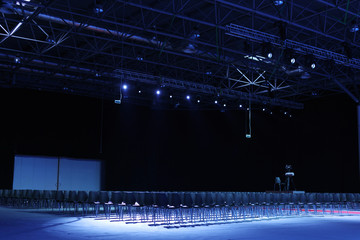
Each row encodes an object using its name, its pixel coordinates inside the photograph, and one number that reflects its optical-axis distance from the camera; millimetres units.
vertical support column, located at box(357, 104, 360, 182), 19252
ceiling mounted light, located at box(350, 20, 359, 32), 12775
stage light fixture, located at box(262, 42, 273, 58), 13219
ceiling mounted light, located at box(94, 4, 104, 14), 11633
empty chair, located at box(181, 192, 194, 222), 11273
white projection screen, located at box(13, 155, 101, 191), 20984
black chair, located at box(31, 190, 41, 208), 15970
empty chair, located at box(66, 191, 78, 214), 13990
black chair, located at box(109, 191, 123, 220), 12540
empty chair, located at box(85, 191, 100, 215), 13380
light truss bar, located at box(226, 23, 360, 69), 13102
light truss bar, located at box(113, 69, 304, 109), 18203
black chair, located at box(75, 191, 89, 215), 13711
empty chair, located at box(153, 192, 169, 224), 10992
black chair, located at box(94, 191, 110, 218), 12993
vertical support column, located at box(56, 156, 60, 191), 21844
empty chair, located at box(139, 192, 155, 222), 11562
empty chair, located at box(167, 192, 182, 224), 10965
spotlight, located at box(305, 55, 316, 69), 14570
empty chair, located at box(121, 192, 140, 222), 12180
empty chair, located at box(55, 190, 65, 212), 14641
